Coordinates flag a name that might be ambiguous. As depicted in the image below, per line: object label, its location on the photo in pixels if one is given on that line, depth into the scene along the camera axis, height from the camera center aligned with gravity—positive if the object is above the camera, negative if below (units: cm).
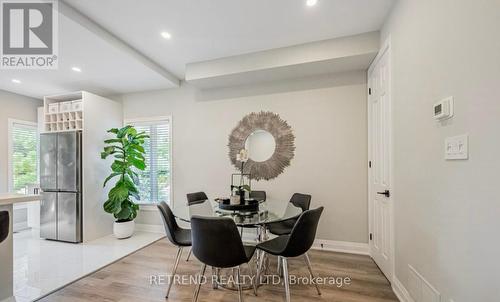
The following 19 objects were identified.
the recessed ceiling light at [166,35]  269 +146
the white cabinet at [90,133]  373 +36
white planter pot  378 -132
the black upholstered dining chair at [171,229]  213 -76
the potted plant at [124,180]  372 -47
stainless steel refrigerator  364 -55
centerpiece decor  248 -42
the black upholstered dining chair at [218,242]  165 -69
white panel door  237 -14
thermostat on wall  132 +27
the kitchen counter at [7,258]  193 -93
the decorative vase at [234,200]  243 -52
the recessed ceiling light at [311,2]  217 +149
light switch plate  120 +3
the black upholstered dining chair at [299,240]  184 -76
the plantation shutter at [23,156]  435 -6
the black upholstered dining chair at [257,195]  334 -64
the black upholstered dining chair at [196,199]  295 -67
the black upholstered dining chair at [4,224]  156 -51
